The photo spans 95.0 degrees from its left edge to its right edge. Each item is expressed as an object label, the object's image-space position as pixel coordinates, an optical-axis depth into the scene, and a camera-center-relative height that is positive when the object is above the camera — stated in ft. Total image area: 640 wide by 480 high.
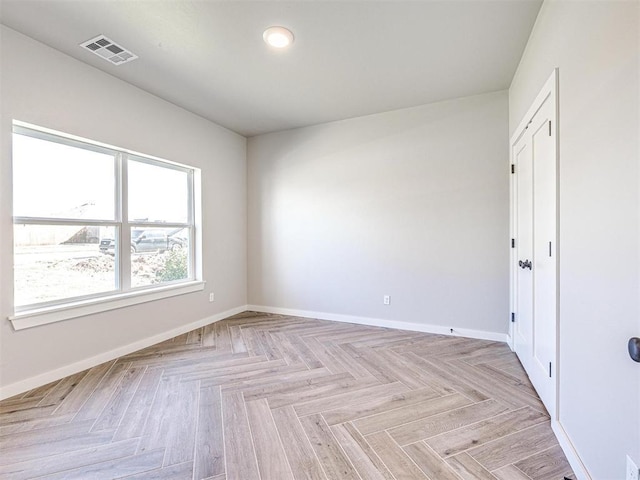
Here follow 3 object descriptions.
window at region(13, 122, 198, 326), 7.81 +0.52
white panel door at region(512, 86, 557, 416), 6.06 -0.37
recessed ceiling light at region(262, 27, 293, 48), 7.32 +5.18
